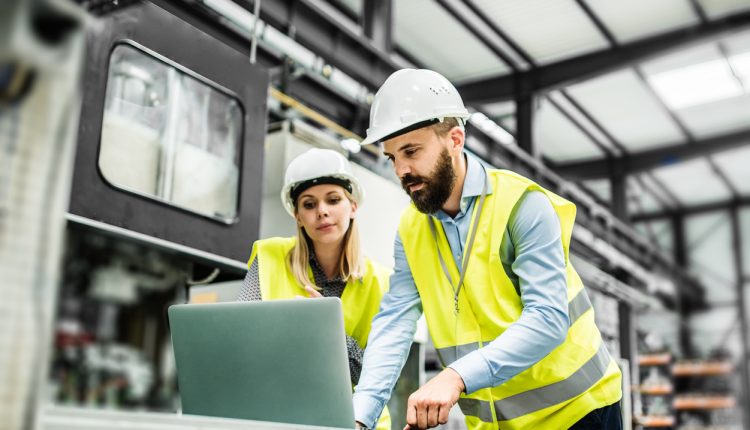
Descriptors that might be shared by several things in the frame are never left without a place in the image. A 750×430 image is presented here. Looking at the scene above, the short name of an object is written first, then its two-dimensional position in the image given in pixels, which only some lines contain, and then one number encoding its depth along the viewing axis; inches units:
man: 57.7
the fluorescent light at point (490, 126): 230.7
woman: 77.0
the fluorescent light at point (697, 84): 275.1
